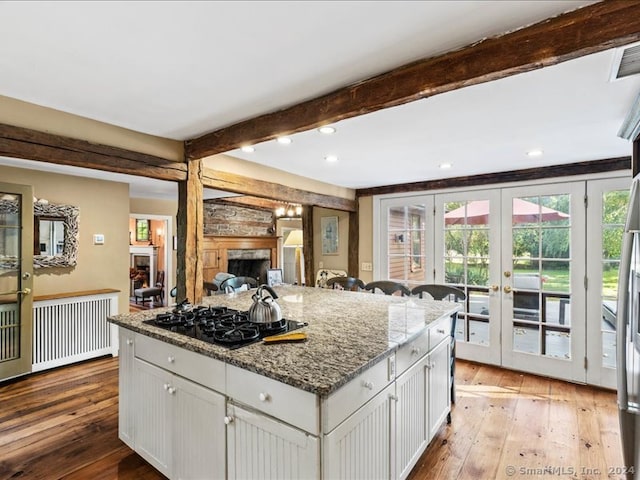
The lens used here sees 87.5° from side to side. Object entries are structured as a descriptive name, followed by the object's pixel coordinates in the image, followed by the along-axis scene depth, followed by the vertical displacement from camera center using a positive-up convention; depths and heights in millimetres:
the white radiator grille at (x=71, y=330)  3555 -990
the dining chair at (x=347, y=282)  3814 -457
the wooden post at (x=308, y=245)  5562 -45
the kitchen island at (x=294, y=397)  1327 -748
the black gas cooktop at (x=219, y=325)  1758 -496
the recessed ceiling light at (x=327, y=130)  2459 +841
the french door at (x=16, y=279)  3256 -364
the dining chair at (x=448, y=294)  2730 -487
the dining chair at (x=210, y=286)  4527 -605
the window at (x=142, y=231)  8055 +276
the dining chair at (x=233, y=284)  3727 -473
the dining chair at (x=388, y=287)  3355 -465
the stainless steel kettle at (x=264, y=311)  2014 -420
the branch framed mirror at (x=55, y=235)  3646 +86
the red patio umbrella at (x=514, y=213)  3582 +330
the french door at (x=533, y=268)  3307 -290
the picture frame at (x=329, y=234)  5348 +133
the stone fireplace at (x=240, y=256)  6504 -281
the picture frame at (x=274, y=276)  6625 -688
